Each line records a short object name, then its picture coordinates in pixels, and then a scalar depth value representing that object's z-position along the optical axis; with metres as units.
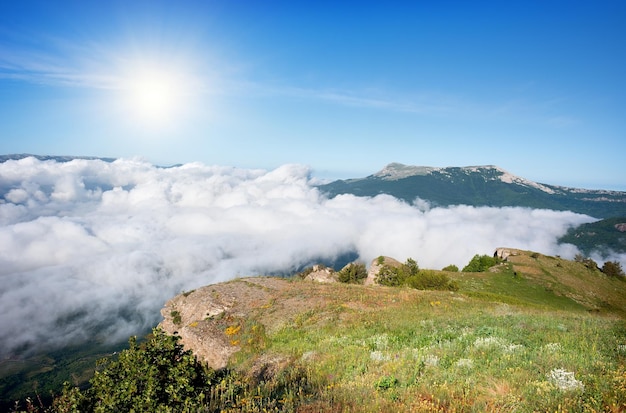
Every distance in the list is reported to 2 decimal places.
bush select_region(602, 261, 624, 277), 87.00
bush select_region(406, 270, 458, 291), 56.69
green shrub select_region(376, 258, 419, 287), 67.38
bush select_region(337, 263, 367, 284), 80.00
